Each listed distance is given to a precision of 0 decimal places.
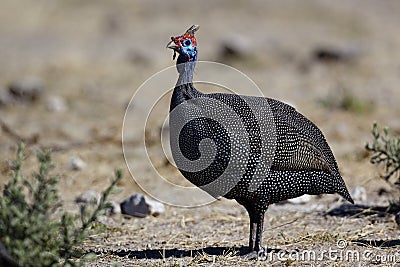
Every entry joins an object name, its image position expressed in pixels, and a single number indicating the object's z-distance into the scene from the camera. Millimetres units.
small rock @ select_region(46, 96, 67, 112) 19516
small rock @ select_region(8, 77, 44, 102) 20187
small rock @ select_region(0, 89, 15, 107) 19806
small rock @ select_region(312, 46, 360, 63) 24859
